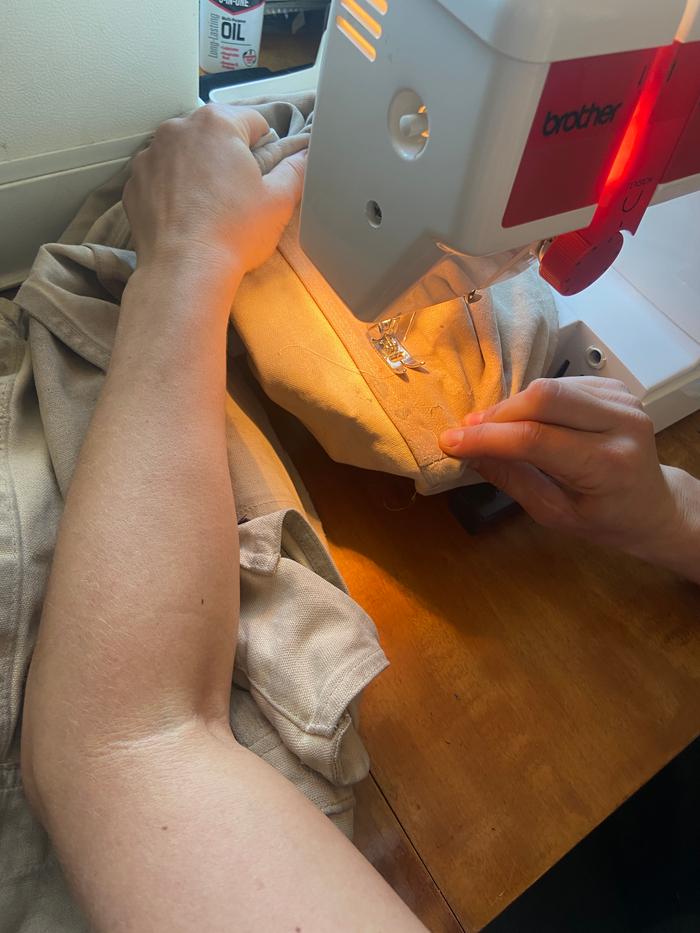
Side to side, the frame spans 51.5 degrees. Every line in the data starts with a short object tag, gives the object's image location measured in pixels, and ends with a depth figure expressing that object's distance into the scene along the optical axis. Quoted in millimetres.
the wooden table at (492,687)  605
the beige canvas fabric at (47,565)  535
